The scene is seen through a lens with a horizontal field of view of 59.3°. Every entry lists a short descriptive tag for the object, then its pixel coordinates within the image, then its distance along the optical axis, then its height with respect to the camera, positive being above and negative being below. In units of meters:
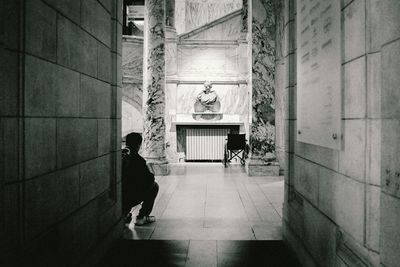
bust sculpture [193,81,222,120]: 12.13 +1.02
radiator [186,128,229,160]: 12.15 -0.37
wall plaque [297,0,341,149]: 2.38 +0.48
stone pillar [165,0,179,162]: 12.40 +2.21
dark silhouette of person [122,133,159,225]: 4.42 -0.64
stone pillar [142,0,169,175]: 9.05 +1.35
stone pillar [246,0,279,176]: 8.86 +1.39
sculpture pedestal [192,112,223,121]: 12.14 +0.61
